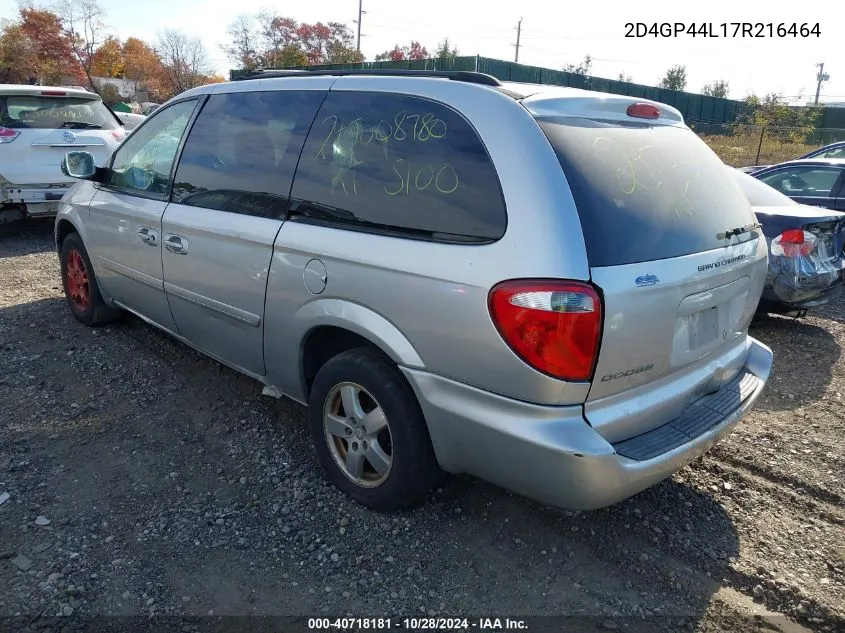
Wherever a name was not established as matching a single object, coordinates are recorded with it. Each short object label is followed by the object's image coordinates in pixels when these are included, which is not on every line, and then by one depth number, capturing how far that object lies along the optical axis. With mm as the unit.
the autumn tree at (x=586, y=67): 53012
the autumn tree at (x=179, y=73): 48594
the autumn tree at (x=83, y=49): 44719
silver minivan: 2230
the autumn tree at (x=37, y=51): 39344
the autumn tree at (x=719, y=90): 52094
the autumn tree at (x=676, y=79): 56062
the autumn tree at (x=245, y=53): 47188
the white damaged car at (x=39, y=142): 7688
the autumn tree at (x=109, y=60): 47719
